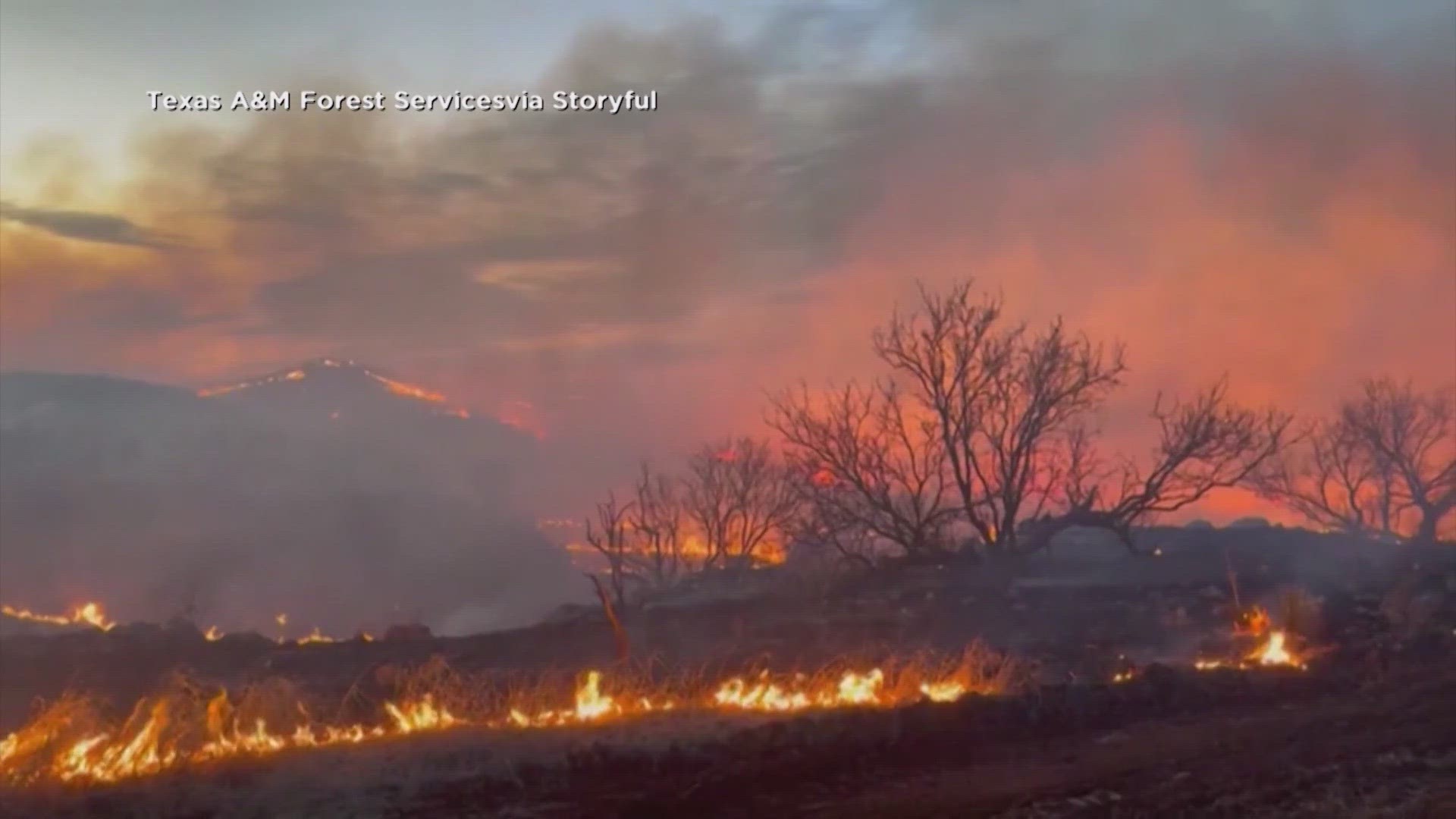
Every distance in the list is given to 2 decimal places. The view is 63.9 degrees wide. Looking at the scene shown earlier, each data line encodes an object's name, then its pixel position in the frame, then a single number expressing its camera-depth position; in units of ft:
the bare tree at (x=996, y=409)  111.14
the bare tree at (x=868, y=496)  109.91
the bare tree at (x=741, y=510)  184.03
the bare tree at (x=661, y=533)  187.83
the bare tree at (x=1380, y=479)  189.16
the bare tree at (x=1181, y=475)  107.34
